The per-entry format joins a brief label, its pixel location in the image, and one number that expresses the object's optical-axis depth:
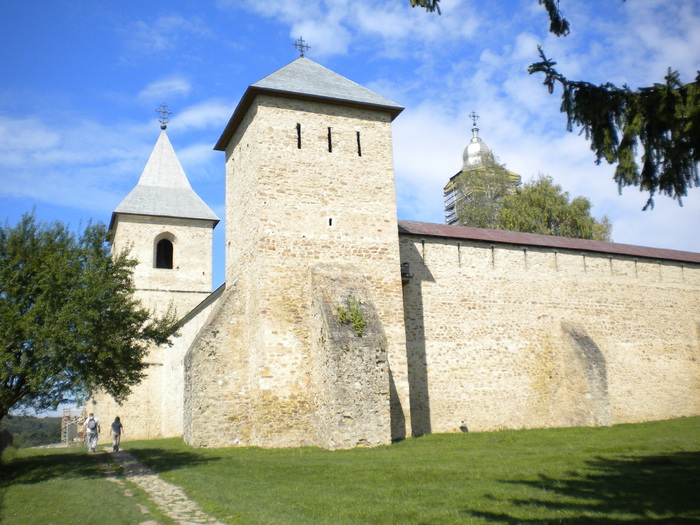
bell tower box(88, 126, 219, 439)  24.66
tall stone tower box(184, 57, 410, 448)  13.43
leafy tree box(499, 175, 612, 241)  31.02
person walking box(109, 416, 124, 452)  17.28
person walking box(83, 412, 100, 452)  17.34
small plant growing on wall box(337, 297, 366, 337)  13.57
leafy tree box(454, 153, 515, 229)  32.38
